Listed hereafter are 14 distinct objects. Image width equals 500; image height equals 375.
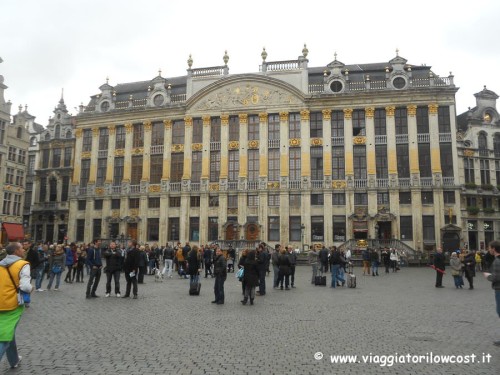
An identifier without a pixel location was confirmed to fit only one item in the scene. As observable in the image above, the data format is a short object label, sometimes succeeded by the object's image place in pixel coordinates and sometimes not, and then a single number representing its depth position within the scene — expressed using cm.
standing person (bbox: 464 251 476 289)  1996
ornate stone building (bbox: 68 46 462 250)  4397
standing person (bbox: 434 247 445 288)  2022
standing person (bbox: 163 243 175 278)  2441
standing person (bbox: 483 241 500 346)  922
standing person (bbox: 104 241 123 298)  1588
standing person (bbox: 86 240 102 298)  1562
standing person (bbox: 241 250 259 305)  1445
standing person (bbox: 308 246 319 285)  2116
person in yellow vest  641
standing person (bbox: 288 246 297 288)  1992
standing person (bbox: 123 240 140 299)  1574
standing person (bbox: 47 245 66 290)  1786
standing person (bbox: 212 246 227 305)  1440
